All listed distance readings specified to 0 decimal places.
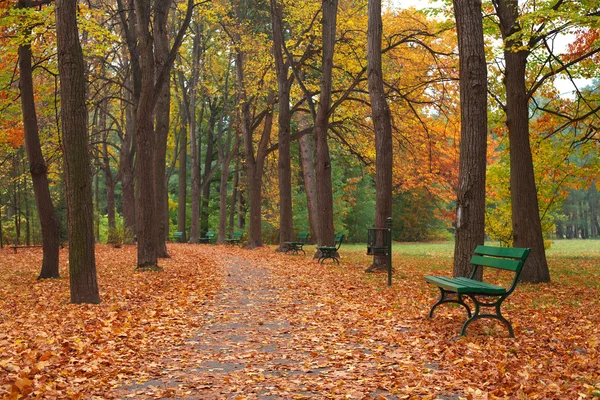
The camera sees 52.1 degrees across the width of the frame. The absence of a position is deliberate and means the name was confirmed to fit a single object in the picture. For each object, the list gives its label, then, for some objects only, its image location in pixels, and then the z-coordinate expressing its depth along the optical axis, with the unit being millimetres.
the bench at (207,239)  36250
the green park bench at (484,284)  7156
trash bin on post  15500
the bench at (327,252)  18938
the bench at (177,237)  36938
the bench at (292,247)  24309
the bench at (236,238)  33219
